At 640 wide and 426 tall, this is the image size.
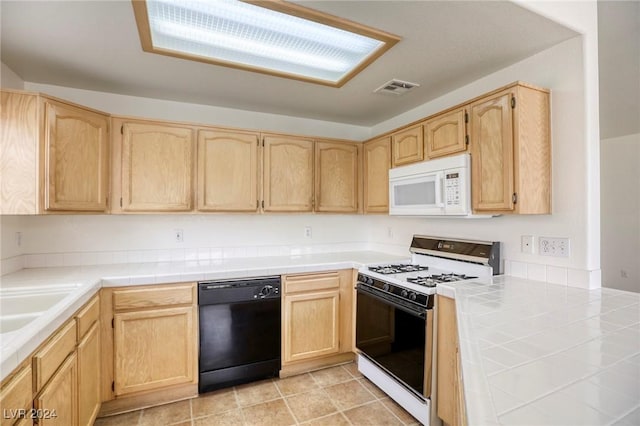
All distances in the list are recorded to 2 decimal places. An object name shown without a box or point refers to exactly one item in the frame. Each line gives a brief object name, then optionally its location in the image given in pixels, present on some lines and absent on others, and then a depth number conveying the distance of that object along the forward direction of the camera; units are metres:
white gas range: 1.90
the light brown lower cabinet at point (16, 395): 0.94
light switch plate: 1.99
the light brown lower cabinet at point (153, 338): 2.05
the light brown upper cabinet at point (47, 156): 1.85
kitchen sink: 1.25
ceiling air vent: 2.37
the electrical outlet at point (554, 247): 1.83
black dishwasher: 2.25
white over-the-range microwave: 2.08
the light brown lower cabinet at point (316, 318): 2.49
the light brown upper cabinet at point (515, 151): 1.80
